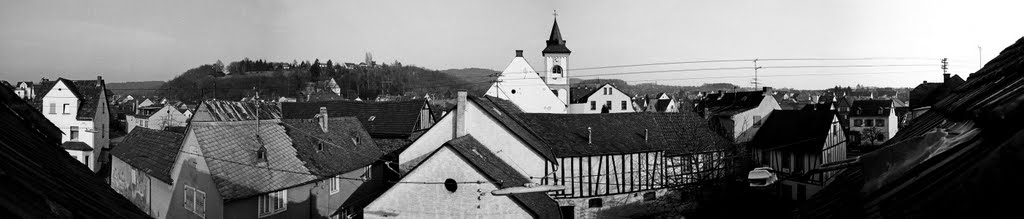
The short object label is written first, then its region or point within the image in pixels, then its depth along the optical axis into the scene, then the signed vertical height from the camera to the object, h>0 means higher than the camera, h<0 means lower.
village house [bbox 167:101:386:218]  20.23 -2.03
